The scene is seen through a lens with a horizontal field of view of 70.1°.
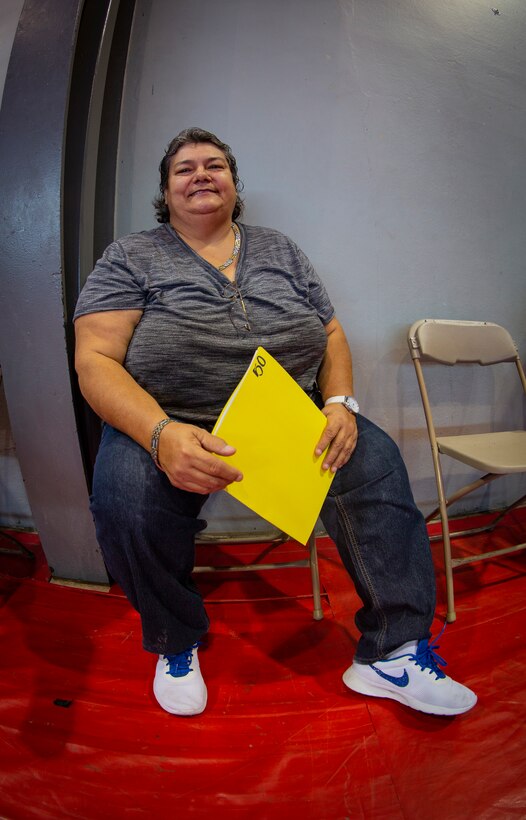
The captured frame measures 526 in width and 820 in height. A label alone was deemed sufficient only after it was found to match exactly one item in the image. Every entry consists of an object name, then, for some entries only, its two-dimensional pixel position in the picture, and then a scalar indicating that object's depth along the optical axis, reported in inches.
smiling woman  33.6
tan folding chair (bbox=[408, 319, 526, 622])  48.2
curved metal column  46.6
